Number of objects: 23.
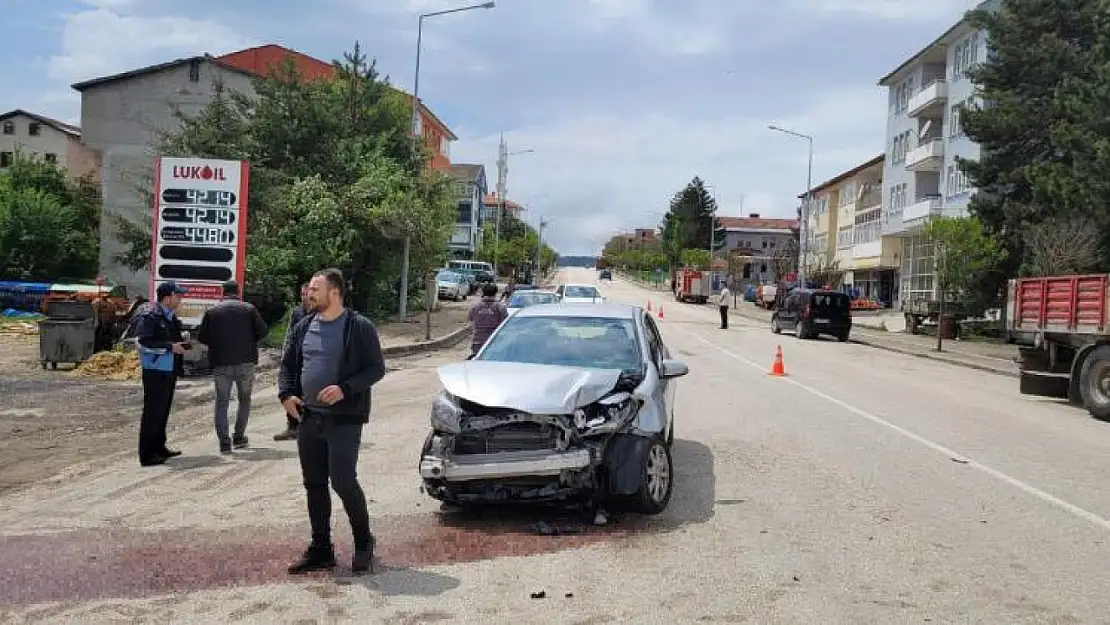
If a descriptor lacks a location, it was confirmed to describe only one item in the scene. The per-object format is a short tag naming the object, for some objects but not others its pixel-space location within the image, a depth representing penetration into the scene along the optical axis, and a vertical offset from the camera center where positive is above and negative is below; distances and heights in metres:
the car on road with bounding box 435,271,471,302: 50.53 -0.77
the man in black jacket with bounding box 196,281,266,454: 9.57 -0.84
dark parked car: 34.47 -0.87
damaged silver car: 6.55 -1.11
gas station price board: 16.41 +0.56
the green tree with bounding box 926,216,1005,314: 30.69 +1.43
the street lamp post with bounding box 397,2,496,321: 30.83 +0.18
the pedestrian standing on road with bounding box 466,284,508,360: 13.13 -0.59
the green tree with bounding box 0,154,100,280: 36.06 +0.49
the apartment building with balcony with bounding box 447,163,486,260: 105.75 +5.63
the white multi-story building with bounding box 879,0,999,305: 46.69 +7.86
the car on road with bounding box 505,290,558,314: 24.47 -0.60
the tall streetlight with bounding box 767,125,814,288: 51.56 +2.41
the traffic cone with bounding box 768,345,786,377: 19.25 -1.60
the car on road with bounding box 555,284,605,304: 29.02 -0.48
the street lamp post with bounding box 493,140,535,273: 103.44 +10.90
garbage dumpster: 16.53 -1.37
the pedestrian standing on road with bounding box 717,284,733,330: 37.72 -0.82
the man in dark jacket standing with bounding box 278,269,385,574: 5.50 -0.81
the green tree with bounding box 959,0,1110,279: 32.81 +6.77
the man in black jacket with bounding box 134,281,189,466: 9.04 -1.06
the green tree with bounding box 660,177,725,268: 126.19 +8.69
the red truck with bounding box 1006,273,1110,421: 14.86 -0.56
